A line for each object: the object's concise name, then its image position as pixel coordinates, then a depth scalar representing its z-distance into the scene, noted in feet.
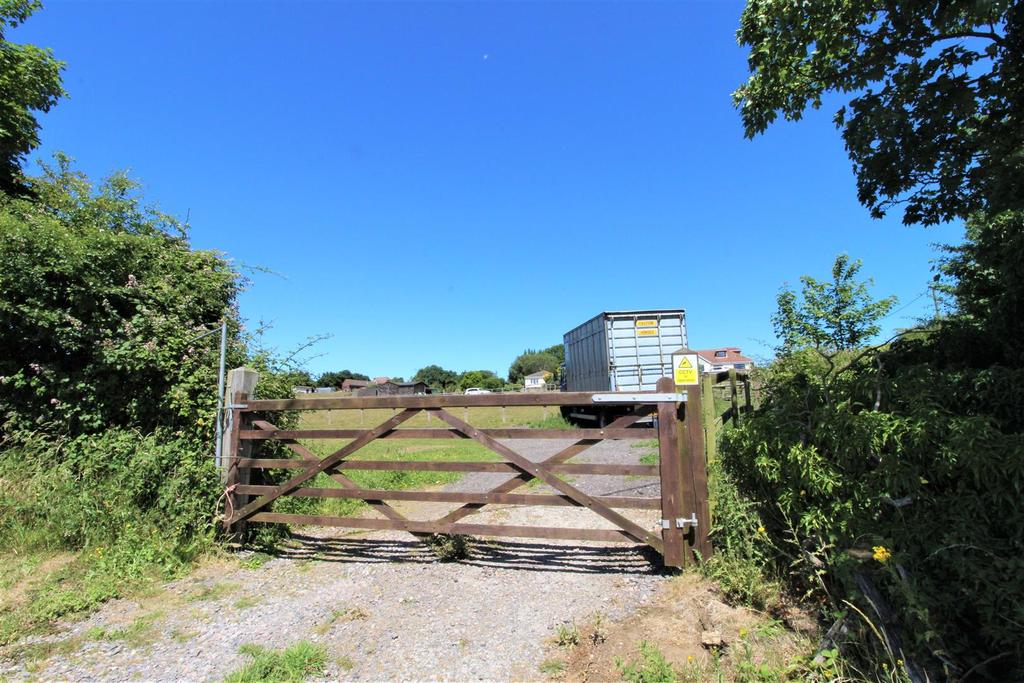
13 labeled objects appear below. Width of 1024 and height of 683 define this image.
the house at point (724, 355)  249.34
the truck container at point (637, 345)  51.16
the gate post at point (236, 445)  16.65
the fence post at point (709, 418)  15.10
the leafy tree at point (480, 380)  300.81
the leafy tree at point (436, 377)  347.03
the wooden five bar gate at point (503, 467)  13.43
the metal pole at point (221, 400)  16.92
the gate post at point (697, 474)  13.29
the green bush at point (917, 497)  6.68
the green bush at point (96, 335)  18.21
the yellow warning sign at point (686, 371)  13.75
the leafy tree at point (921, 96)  11.96
